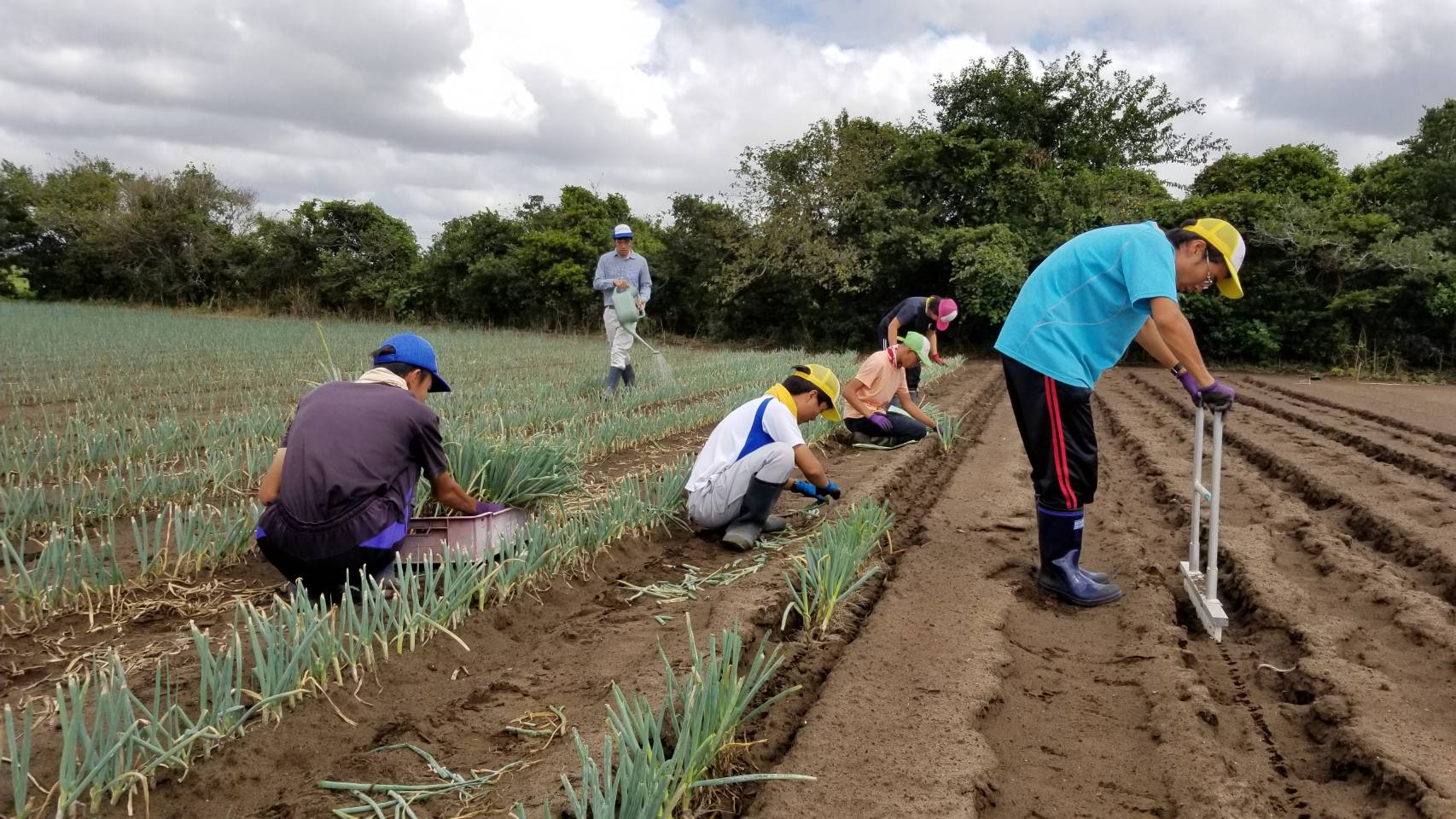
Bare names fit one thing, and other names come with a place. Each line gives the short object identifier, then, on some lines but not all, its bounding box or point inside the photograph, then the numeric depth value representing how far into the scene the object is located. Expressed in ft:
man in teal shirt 10.25
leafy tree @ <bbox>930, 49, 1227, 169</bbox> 65.36
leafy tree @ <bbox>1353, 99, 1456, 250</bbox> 48.88
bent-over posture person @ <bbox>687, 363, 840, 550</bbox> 12.44
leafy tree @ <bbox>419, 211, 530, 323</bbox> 78.12
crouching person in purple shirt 9.14
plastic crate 10.61
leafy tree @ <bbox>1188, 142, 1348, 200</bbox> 55.62
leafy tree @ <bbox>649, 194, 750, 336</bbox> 73.61
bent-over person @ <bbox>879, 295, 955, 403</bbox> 22.84
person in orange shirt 20.47
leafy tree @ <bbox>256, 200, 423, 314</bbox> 86.17
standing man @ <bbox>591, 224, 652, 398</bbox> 25.57
